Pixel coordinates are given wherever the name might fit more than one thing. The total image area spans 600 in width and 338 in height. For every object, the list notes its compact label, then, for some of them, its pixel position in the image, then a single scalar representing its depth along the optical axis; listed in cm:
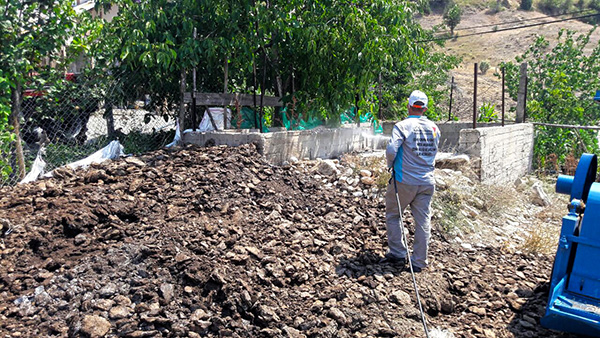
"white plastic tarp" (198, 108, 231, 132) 754
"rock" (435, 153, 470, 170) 862
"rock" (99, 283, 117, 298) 391
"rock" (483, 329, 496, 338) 402
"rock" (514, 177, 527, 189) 1014
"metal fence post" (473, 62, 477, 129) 909
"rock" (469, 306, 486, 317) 434
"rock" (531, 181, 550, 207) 916
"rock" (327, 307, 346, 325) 396
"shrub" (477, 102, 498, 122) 1307
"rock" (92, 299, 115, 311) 376
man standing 467
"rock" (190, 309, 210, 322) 375
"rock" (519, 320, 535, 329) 419
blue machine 350
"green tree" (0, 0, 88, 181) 616
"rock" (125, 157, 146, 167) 621
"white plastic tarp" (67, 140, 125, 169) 643
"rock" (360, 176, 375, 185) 687
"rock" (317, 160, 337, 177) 713
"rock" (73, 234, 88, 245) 454
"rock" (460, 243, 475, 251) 576
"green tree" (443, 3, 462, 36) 4569
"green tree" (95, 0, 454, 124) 702
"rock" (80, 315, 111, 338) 351
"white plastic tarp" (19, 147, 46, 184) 608
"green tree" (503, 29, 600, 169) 1336
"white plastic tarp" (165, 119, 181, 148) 723
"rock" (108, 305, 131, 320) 369
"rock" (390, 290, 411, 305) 432
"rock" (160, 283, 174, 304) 390
